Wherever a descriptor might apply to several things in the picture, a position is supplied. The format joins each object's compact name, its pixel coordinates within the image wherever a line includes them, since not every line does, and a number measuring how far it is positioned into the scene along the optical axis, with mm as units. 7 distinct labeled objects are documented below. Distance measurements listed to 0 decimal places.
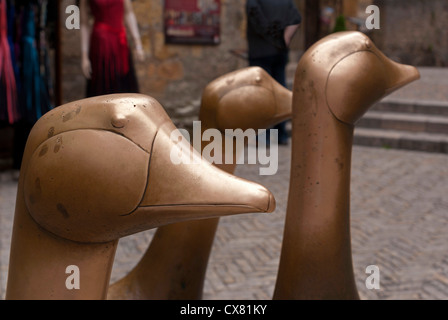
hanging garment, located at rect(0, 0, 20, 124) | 4039
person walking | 4002
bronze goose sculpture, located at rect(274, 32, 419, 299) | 1596
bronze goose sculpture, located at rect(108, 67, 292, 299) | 1686
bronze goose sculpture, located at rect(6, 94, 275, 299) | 1032
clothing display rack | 4055
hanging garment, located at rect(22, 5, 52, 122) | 4125
